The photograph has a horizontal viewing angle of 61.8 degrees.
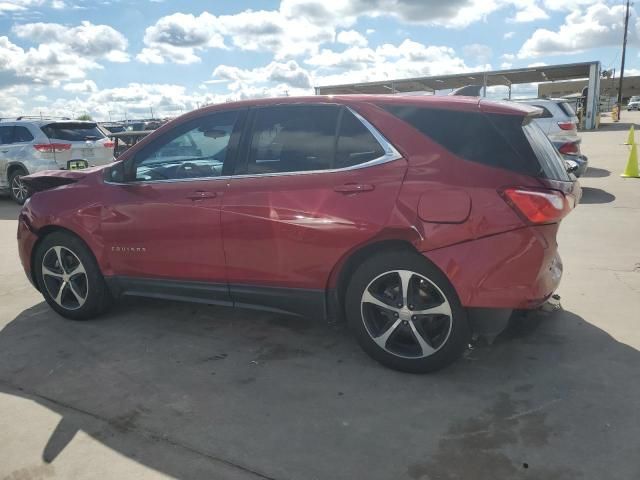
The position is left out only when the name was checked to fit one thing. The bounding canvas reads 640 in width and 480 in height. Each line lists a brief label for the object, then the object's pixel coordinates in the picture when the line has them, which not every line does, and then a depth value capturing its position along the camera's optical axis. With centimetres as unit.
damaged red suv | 302
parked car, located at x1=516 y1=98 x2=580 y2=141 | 1005
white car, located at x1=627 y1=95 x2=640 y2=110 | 6434
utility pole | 4998
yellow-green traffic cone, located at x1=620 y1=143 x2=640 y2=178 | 1197
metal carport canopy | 3338
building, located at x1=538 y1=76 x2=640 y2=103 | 6138
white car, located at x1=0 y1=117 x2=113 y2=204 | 1087
